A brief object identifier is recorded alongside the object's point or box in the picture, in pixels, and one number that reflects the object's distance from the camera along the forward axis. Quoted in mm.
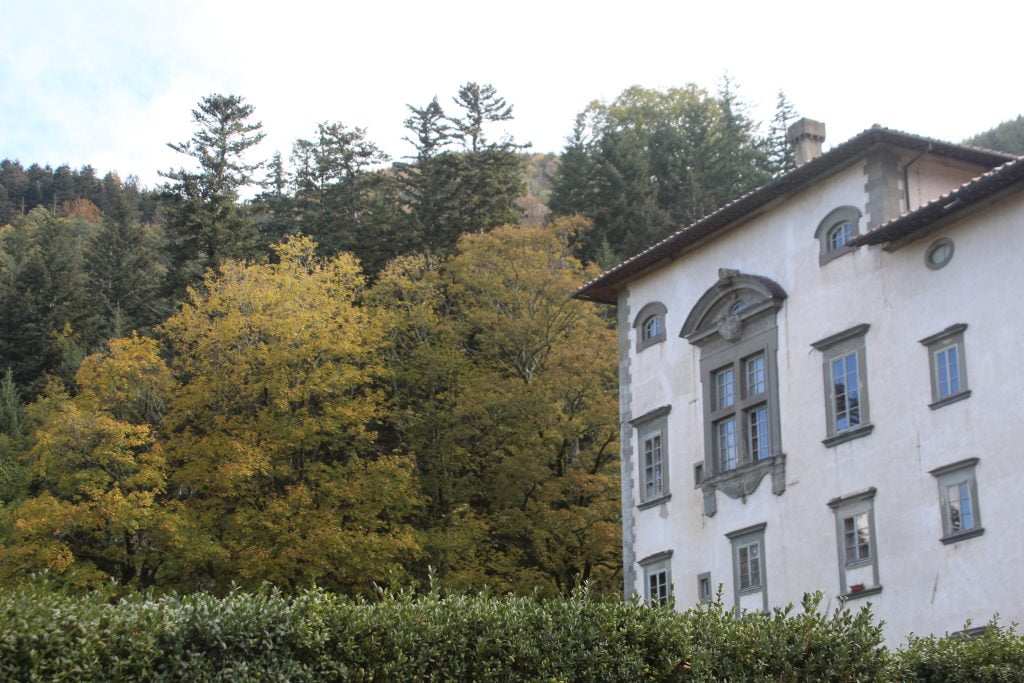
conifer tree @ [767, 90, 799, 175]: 82125
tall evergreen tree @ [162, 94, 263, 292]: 60344
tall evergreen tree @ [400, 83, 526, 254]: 62594
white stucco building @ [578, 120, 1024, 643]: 24562
